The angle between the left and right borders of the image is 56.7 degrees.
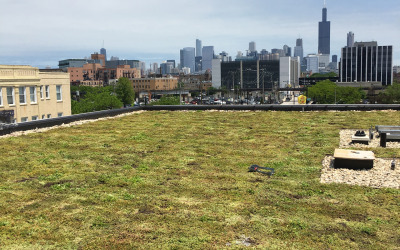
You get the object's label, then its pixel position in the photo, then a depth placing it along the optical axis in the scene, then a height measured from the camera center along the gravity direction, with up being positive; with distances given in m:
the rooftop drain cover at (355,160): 13.57 -2.55
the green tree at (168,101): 115.44 -2.92
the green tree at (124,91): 164.62 +0.56
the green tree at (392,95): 134.12 -1.92
